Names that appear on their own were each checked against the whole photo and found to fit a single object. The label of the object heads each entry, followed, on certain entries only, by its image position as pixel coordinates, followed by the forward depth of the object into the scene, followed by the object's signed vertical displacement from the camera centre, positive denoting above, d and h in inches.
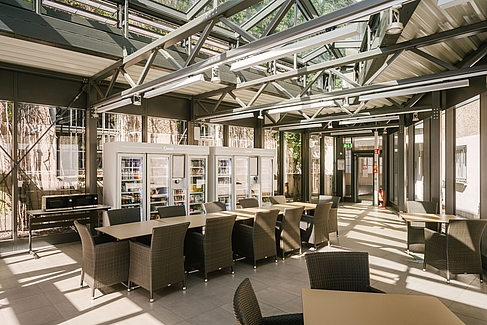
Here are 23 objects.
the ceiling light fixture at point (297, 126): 398.1 +50.5
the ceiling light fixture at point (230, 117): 312.7 +49.6
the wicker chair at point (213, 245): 177.5 -45.8
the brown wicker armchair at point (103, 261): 155.3 -47.8
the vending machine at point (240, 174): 337.1 -10.6
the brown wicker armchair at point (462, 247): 175.0 -45.9
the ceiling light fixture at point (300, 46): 121.0 +50.9
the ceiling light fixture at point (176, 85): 184.1 +50.6
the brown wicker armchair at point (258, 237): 201.6 -46.8
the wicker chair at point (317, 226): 244.5 -47.9
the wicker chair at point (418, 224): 240.1 -45.8
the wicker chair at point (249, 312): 68.8 -33.4
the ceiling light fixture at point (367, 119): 344.5 +50.3
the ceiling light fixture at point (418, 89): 189.5 +48.9
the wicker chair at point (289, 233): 220.5 -47.7
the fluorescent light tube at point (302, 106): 257.2 +49.6
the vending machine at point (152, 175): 264.4 -9.1
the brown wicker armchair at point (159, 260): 151.6 -46.2
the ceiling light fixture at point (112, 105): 237.9 +47.9
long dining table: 165.1 -35.0
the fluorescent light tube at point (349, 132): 543.6 +56.3
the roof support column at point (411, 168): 385.1 -4.3
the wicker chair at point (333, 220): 275.6 -47.9
